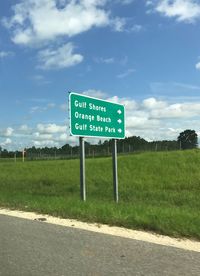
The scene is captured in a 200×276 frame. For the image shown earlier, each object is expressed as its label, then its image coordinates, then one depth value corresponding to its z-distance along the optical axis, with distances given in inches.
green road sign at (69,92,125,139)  315.4
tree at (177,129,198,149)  2250.7
